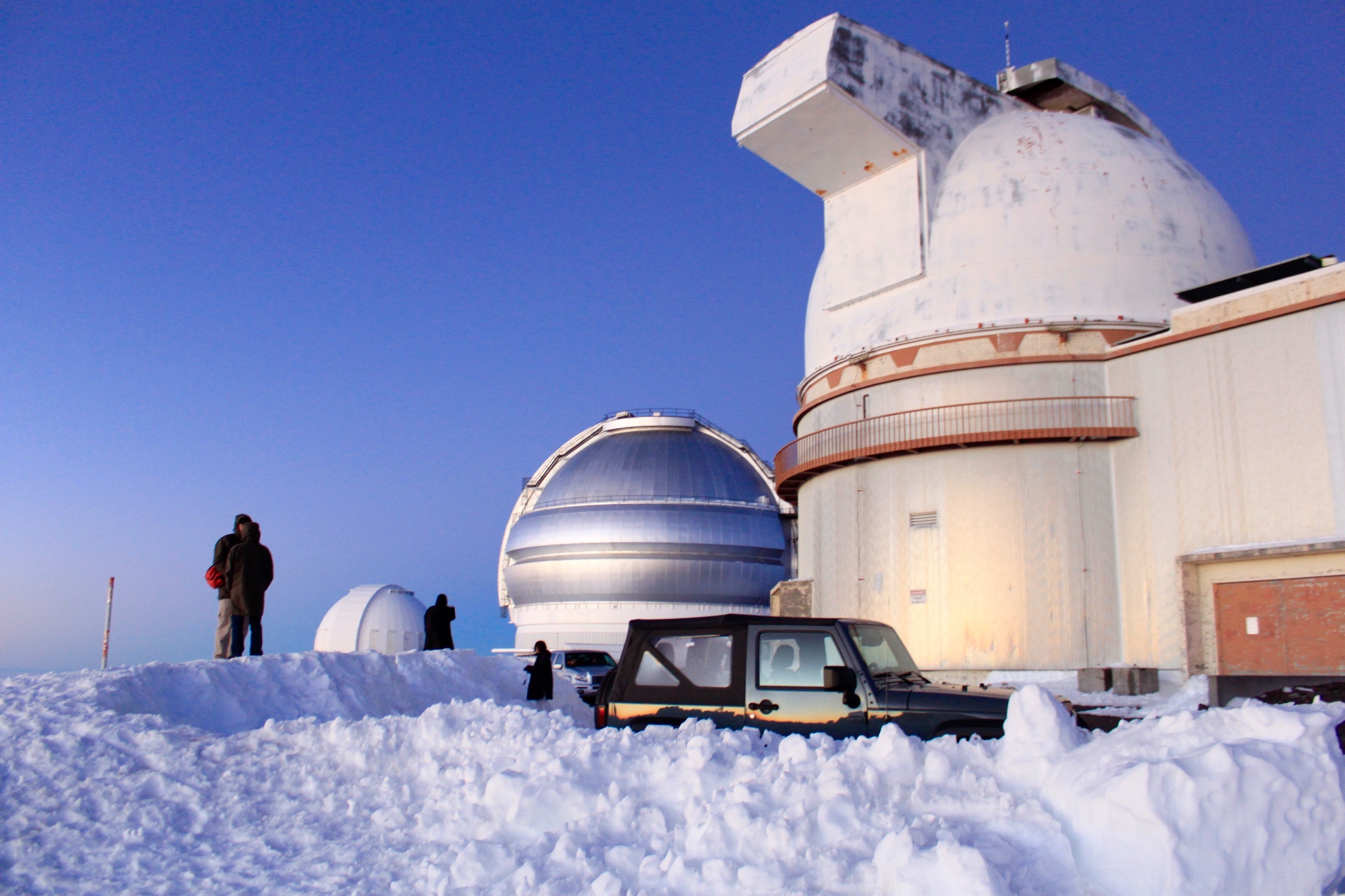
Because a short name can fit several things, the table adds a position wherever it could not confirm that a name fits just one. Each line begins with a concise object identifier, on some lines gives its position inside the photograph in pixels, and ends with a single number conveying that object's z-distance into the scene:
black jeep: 8.05
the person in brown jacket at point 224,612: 14.88
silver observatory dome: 40.50
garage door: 17.52
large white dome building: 18.77
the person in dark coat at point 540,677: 15.92
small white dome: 47.28
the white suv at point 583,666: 23.27
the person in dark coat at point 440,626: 19.00
